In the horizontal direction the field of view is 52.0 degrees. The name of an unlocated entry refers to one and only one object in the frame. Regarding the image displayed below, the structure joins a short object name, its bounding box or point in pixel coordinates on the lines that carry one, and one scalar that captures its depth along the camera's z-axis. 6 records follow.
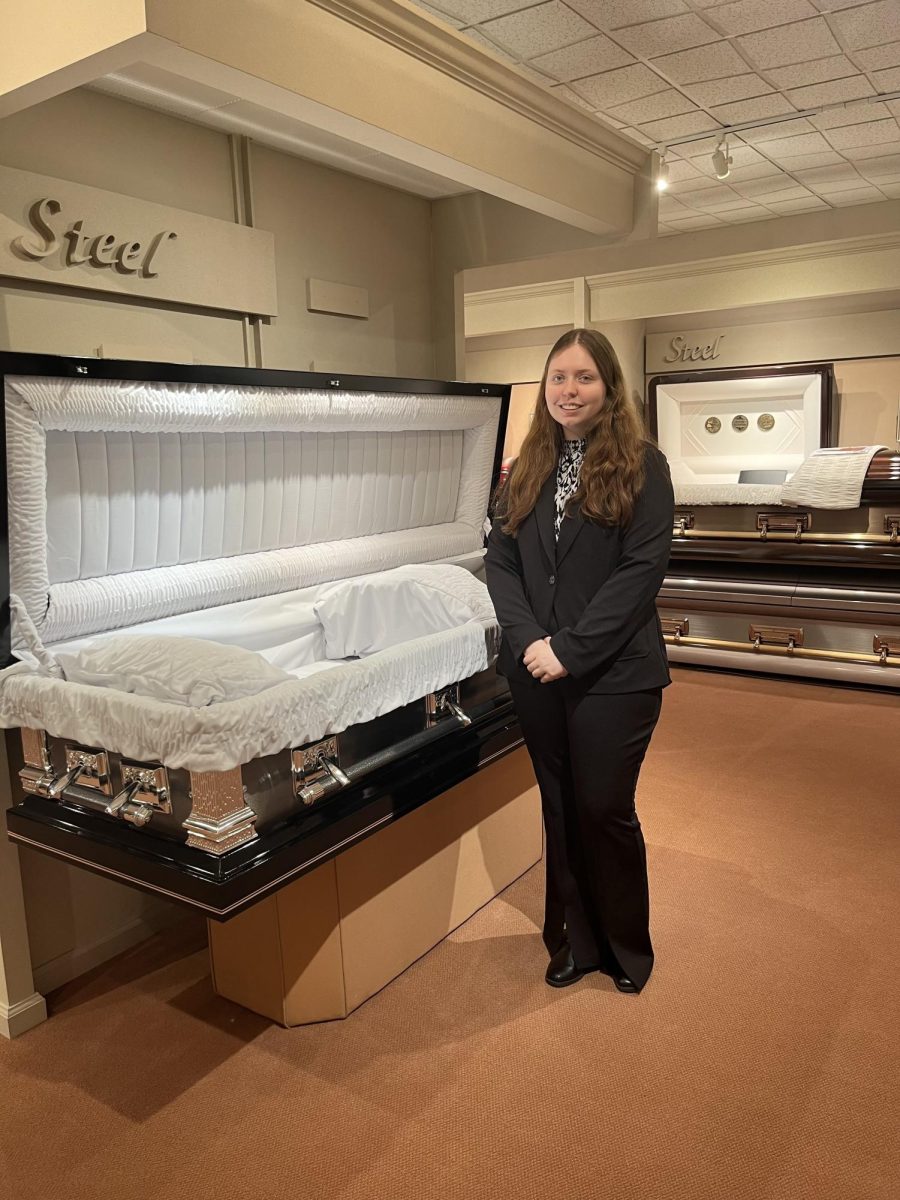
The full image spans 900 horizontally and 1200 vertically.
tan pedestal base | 2.05
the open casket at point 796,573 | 4.27
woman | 1.96
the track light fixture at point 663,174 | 5.11
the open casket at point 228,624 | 1.59
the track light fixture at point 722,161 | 4.66
